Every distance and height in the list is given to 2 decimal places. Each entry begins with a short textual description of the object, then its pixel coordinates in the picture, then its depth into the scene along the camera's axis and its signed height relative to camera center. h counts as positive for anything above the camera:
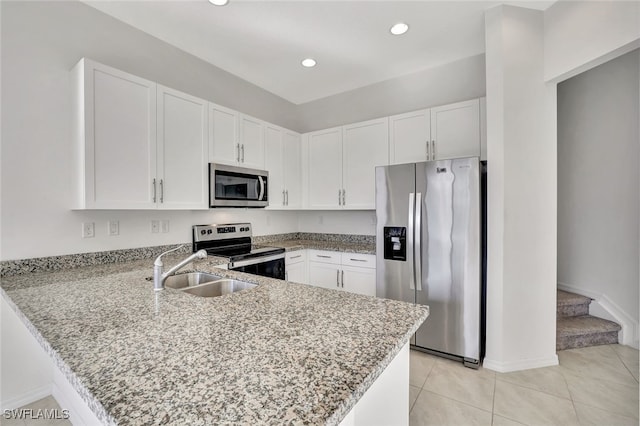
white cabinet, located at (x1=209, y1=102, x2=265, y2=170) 2.70 +0.76
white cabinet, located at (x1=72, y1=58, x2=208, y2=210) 1.92 +0.54
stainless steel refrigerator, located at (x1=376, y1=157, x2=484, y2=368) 2.25 -0.31
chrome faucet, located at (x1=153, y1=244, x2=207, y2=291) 1.46 -0.32
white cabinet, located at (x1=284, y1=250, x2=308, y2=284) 3.17 -0.62
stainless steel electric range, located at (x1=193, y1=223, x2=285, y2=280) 2.66 -0.39
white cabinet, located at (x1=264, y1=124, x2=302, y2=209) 3.34 +0.56
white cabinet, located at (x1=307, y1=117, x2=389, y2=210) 3.25 +0.58
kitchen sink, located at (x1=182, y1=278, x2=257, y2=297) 1.74 -0.47
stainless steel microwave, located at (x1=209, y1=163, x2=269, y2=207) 2.67 +0.26
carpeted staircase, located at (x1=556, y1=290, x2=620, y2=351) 2.56 -1.09
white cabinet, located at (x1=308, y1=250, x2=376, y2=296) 3.02 -0.67
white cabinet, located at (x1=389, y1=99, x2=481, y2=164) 2.71 +0.79
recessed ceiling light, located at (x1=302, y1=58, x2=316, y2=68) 3.05 +1.63
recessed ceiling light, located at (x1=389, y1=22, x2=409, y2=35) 2.46 +1.61
